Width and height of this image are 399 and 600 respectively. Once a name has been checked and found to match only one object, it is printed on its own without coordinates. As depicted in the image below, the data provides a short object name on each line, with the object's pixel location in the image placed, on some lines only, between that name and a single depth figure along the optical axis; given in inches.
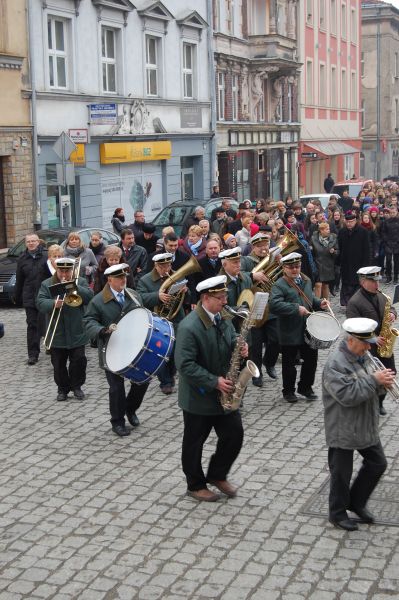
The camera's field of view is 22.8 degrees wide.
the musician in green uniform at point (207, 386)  298.8
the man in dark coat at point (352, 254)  661.3
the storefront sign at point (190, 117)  1302.9
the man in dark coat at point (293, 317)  426.6
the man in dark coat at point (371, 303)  388.2
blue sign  1055.0
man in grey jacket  272.7
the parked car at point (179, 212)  951.0
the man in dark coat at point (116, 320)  384.2
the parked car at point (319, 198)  1253.1
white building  1003.3
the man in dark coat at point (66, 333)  441.4
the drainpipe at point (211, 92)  1366.9
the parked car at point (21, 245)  712.8
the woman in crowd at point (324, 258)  670.5
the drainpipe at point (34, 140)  951.6
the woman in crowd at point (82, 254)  551.5
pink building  1903.3
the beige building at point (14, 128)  920.3
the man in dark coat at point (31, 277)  520.7
